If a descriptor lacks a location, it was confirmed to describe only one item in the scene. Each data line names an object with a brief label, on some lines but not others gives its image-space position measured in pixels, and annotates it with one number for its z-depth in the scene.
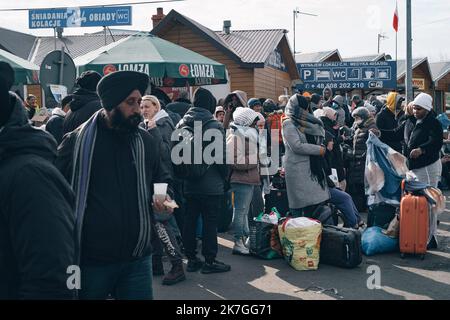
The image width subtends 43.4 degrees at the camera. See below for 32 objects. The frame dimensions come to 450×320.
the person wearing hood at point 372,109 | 12.55
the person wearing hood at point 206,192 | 6.29
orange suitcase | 6.83
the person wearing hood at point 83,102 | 5.26
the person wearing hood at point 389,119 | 9.52
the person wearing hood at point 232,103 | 7.78
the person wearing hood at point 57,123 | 6.35
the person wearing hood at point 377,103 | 15.09
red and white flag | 21.42
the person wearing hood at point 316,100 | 13.53
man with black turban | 2.99
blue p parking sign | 26.97
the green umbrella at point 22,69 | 11.32
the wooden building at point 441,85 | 42.89
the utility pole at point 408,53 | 15.99
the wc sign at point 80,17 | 23.25
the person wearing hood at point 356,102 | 15.53
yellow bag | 6.42
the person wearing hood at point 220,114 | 9.16
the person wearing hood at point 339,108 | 13.11
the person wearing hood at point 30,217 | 2.01
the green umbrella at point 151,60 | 9.55
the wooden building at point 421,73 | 39.31
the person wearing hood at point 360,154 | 9.20
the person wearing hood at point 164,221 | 5.95
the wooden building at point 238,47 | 22.34
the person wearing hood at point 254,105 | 10.33
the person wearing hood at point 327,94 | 15.60
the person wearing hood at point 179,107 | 8.22
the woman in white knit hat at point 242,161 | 7.11
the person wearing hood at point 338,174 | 7.53
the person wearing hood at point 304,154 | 6.91
